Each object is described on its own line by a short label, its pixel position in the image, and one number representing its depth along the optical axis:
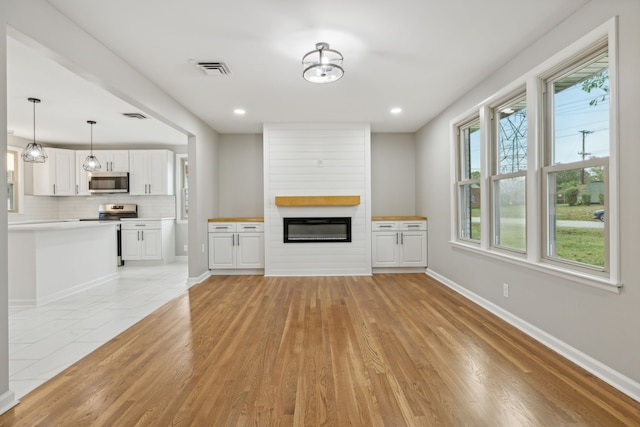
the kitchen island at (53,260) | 3.73
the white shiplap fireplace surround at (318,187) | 5.43
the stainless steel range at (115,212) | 6.95
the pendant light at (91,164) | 5.55
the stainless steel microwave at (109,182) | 6.76
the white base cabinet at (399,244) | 5.50
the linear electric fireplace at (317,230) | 5.45
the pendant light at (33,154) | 4.48
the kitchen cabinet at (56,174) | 6.55
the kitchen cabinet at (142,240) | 6.59
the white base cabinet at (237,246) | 5.50
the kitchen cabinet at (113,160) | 6.82
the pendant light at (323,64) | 2.84
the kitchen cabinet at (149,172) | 6.80
